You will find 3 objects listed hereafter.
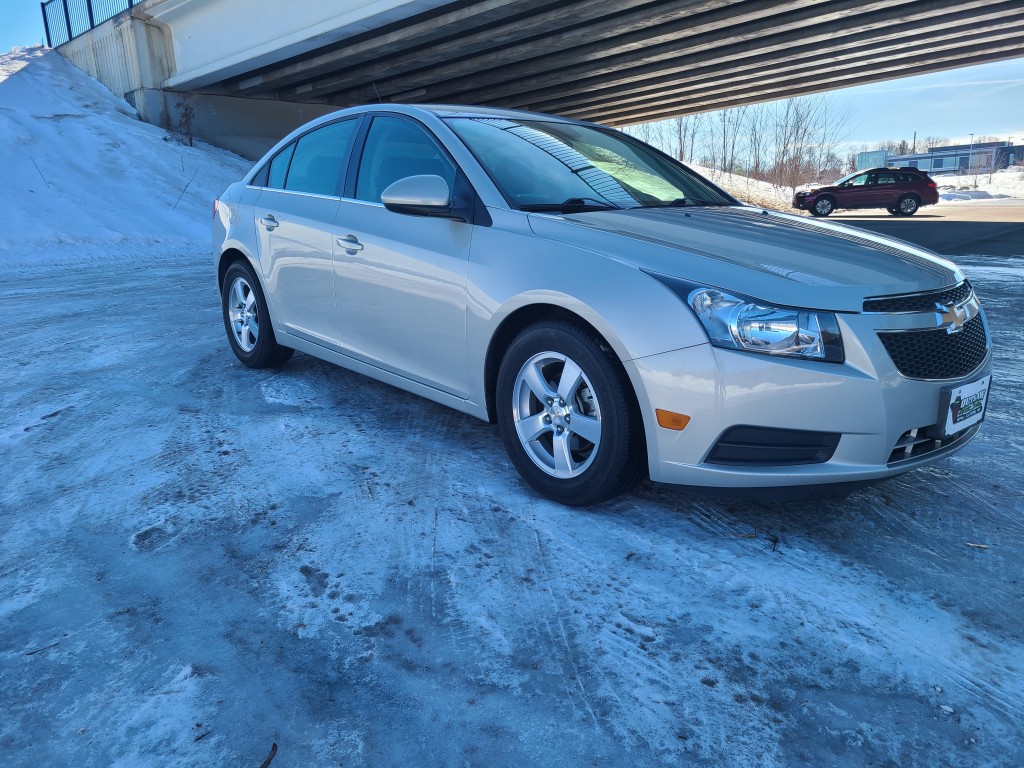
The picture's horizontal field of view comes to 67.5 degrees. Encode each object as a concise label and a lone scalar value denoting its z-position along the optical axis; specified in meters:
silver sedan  2.57
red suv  28.47
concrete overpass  18.25
